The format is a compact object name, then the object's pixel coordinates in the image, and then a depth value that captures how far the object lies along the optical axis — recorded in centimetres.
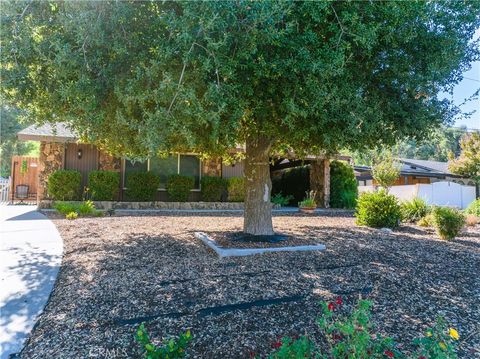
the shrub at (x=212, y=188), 1398
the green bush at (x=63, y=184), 1174
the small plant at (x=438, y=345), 186
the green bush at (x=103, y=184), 1227
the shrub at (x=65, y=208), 956
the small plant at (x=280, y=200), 1513
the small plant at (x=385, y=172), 1606
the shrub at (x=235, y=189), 1434
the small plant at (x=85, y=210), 977
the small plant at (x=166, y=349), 211
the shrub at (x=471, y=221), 948
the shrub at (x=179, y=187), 1334
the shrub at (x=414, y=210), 956
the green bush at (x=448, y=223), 677
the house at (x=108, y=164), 1243
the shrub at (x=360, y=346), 194
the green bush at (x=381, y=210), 813
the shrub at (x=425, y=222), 850
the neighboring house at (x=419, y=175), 2583
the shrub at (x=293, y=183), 1700
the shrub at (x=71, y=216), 907
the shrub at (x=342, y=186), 1571
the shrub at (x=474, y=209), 1257
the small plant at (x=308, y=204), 1316
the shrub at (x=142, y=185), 1273
